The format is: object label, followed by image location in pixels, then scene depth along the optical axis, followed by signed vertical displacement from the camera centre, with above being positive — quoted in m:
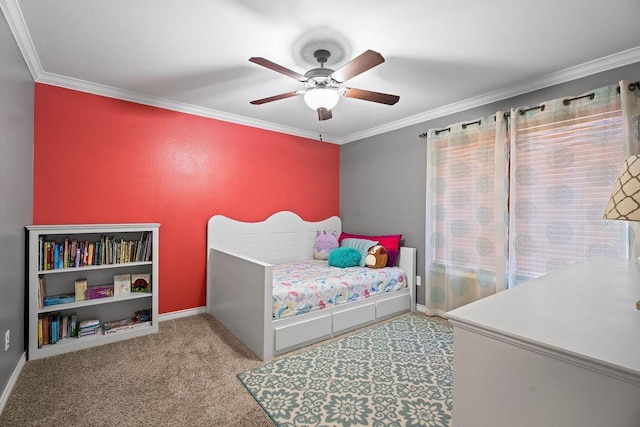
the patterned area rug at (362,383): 1.68 -1.16
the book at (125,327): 2.62 -1.08
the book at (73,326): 2.50 -1.01
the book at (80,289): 2.52 -0.70
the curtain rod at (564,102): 2.06 +0.92
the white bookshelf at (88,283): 2.26 -0.65
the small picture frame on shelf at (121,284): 2.71 -0.70
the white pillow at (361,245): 3.52 -0.41
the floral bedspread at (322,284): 2.46 -0.69
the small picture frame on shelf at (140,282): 2.80 -0.70
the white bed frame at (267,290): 2.33 -0.73
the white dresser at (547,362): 0.63 -0.36
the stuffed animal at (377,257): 3.37 -0.52
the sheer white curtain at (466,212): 2.75 +0.02
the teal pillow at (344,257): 3.42 -0.54
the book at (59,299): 2.41 -0.76
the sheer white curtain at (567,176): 2.15 +0.31
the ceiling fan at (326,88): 1.86 +0.88
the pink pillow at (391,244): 3.52 -0.38
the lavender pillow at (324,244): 4.00 -0.45
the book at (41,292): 2.33 -0.68
